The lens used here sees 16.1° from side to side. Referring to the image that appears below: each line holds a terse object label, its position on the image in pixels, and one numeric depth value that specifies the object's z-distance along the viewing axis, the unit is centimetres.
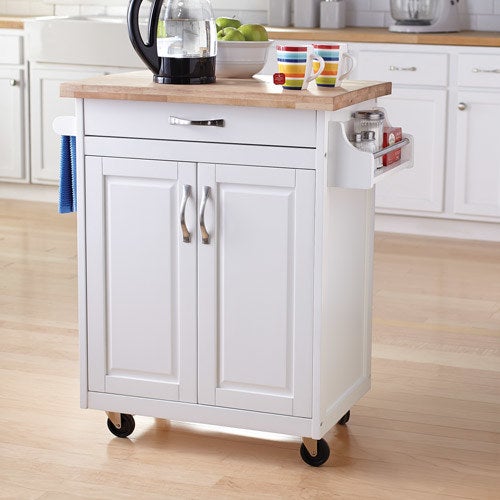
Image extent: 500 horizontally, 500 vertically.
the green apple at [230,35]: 435
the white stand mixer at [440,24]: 792
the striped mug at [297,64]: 398
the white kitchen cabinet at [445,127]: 753
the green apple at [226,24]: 446
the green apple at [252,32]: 437
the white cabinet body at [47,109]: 848
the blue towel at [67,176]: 442
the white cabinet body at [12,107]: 862
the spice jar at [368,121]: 405
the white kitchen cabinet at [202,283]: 399
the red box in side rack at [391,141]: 420
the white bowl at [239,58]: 433
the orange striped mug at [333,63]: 404
